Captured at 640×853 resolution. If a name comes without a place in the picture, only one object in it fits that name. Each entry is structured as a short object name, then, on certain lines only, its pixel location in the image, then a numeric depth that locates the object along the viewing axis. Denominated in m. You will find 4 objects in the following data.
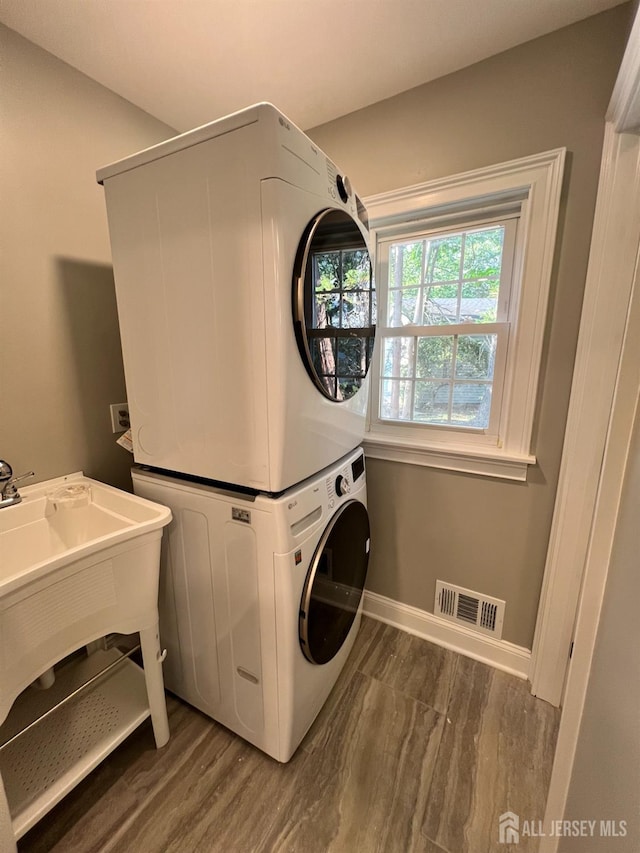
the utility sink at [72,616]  0.79
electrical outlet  1.48
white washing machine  0.99
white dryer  0.85
